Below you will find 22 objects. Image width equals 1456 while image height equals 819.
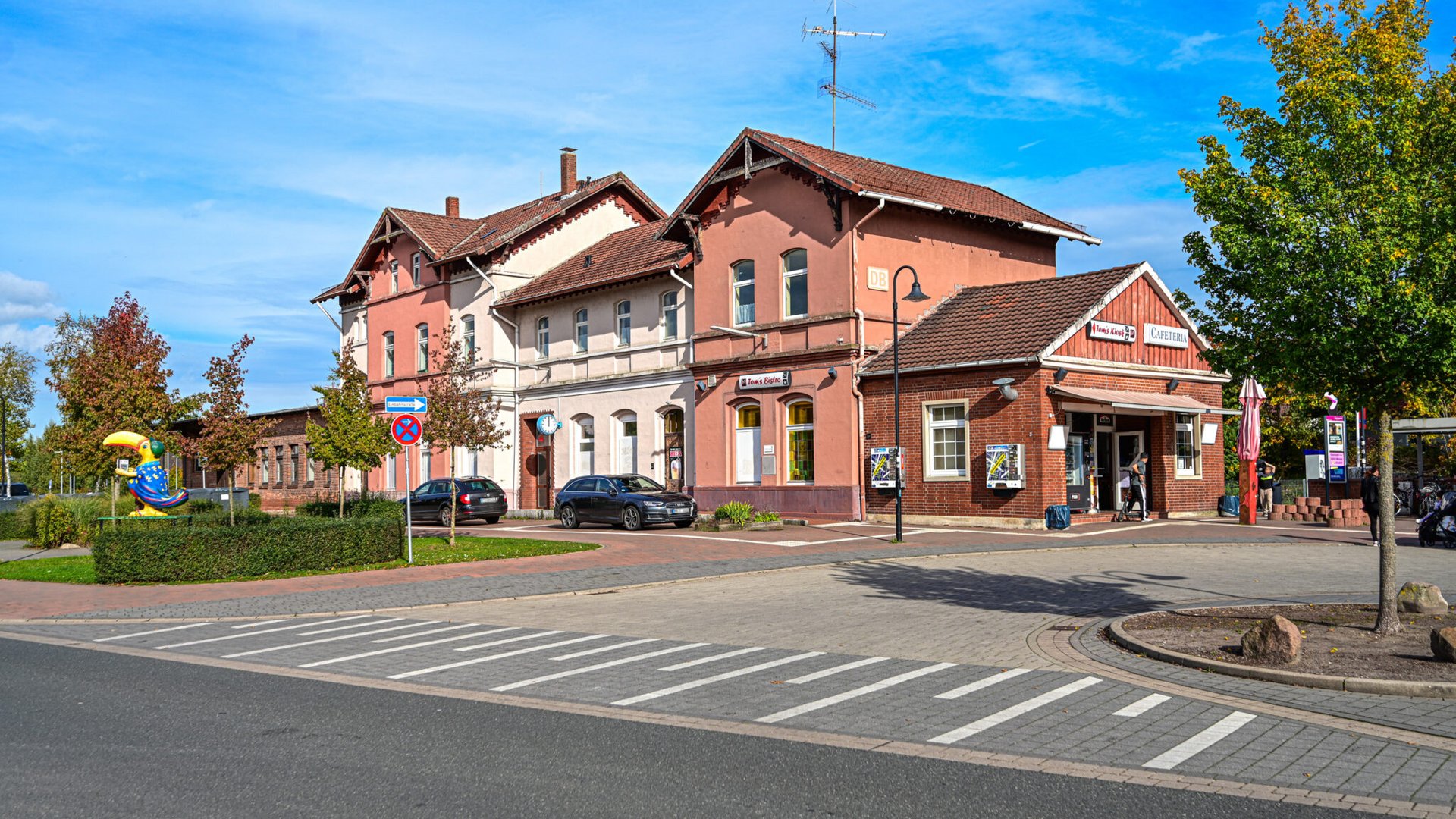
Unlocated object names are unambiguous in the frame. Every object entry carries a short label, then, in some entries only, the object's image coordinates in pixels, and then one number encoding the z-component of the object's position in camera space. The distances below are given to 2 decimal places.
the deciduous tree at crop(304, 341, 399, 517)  25.02
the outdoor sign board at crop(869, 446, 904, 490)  27.34
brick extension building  25.42
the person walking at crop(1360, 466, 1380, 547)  21.95
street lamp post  23.47
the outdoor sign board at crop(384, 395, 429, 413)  20.14
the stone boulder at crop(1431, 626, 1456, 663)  8.39
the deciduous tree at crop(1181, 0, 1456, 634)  9.46
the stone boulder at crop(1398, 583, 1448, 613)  10.83
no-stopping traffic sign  20.56
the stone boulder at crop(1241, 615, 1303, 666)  8.61
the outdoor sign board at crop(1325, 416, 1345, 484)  31.02
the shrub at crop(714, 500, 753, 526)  28.02
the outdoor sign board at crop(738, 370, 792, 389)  29.84
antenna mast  34.28
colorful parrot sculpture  24.77
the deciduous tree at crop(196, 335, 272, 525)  24.52
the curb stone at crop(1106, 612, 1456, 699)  7.66
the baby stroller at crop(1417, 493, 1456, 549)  20.48
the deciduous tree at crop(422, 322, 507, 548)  30.03
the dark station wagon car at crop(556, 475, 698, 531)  28.91
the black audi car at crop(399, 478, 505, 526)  32.91
